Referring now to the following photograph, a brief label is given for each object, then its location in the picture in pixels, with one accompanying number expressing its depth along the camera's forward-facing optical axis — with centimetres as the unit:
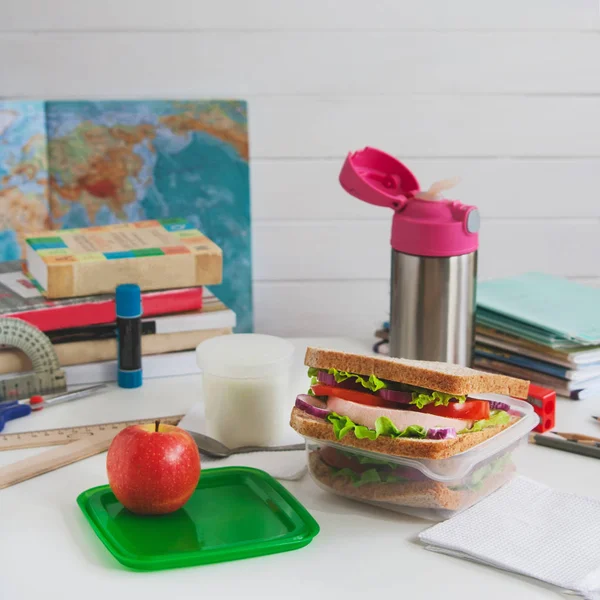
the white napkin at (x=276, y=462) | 127
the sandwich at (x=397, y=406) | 117
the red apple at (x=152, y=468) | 117
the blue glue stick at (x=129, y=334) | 149
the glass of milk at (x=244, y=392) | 133
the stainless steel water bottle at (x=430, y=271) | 143
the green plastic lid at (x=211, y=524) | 113
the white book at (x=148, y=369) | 151
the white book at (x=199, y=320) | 154
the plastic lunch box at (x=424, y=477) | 118
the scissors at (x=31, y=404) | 140
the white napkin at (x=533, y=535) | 111
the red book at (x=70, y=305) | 148
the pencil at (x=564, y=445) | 132
